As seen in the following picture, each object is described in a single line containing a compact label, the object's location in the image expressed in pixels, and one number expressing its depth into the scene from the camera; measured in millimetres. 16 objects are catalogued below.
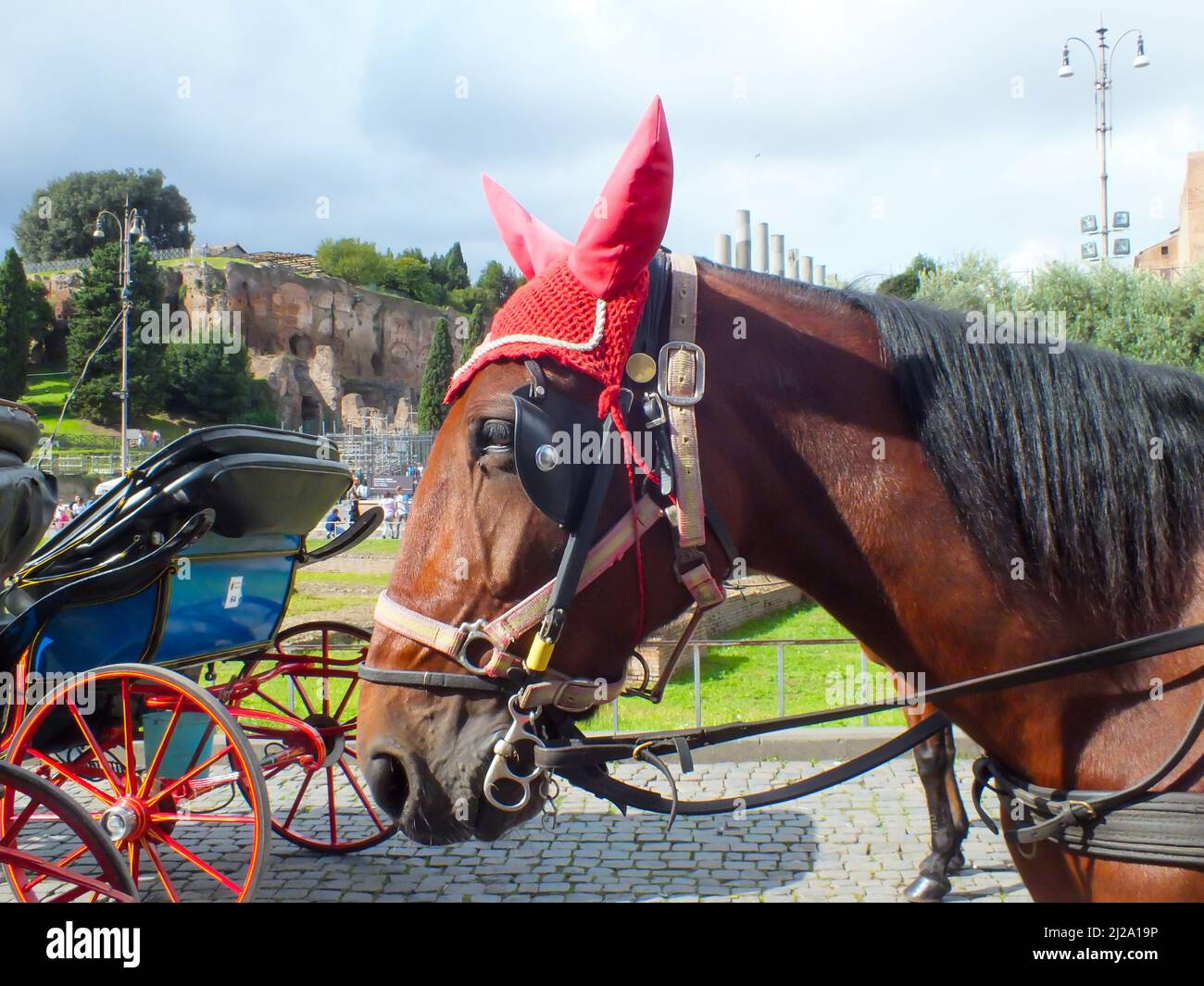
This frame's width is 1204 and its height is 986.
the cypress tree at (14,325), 49188
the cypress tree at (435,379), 47875
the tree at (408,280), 91000
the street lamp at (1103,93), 17719
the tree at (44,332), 56219
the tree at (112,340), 49281
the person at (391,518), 26672
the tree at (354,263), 90250
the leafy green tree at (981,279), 16750
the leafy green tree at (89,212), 73062
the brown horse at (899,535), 1728
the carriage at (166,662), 4230
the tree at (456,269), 98625
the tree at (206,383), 52375
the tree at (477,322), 61944
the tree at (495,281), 87875
